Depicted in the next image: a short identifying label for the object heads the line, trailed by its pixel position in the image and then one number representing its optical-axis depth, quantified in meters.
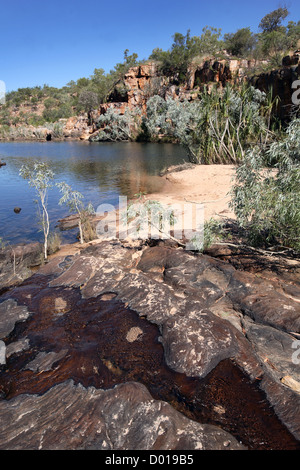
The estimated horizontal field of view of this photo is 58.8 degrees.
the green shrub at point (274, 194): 5.41
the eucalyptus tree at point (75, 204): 8.51
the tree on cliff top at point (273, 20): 45.91
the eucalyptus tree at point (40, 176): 8.38
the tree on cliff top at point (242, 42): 49.06
